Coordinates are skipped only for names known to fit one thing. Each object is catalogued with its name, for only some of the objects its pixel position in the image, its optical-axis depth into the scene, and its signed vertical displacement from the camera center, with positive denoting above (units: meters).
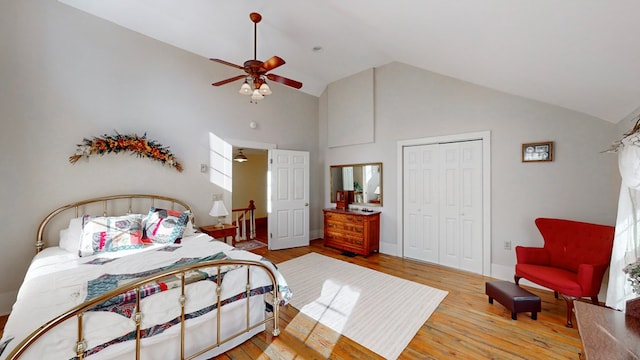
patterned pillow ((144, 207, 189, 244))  3.06 -0.65
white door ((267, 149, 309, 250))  5.06 -0.47
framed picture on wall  3.21 +0.37
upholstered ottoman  2.49 -1.29
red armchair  2.42 -0.93
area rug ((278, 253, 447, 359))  2.34 -1.53
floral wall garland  3.17 +0.41
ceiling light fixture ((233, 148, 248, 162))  6.64 +0.56
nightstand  3.89 -0.89
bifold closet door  3.85 -0.46
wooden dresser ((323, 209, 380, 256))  4.68 -1.09
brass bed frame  1.24 -0.82
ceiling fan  2.76 +1.26
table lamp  3.97 -0.55
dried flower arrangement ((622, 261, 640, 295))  1.41 -0.58
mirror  5.04 -0.09
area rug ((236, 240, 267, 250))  5.22 -1.53
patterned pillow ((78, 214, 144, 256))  2.65 -0.67
